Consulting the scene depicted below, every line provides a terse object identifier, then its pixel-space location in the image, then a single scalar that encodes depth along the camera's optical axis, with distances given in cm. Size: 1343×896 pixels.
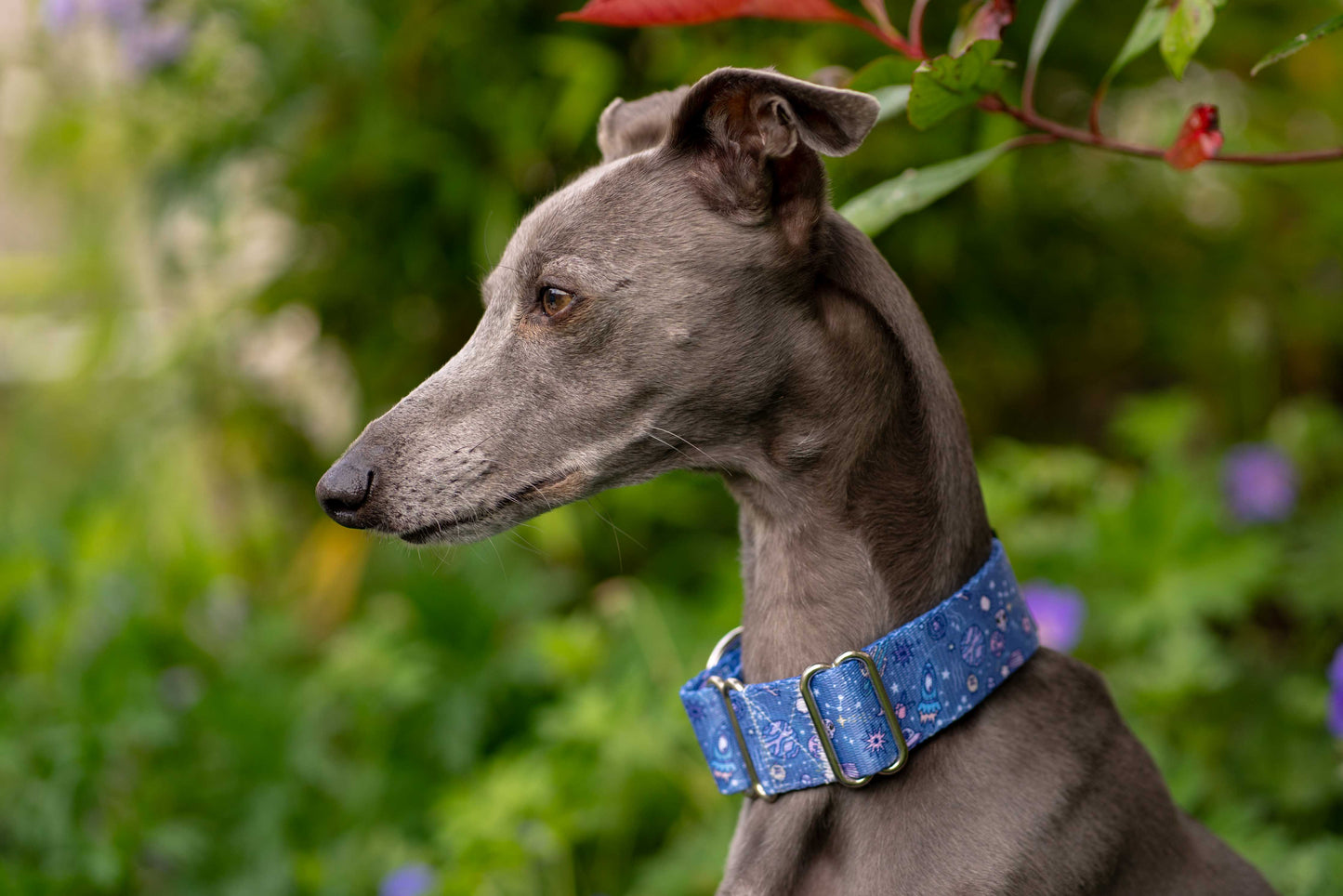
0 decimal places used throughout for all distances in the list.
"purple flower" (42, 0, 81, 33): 385
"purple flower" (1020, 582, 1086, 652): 294
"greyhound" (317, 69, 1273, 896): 148
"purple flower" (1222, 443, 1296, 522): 354
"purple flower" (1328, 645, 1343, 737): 232
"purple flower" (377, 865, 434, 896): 280
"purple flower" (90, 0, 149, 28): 383
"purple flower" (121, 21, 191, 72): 397
